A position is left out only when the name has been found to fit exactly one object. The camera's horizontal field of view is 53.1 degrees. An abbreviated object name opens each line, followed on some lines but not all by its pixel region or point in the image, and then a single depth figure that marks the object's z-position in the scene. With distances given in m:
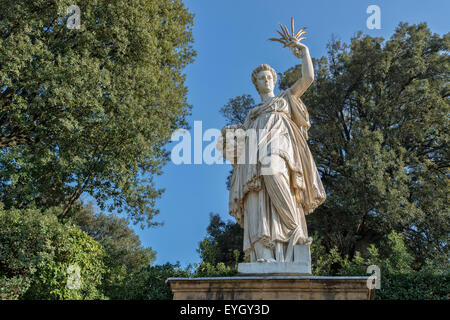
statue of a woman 5.47
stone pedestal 4.55
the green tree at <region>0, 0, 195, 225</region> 12.45
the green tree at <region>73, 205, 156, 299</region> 11.94
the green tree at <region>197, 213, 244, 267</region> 18.50
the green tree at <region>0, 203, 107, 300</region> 10.69
